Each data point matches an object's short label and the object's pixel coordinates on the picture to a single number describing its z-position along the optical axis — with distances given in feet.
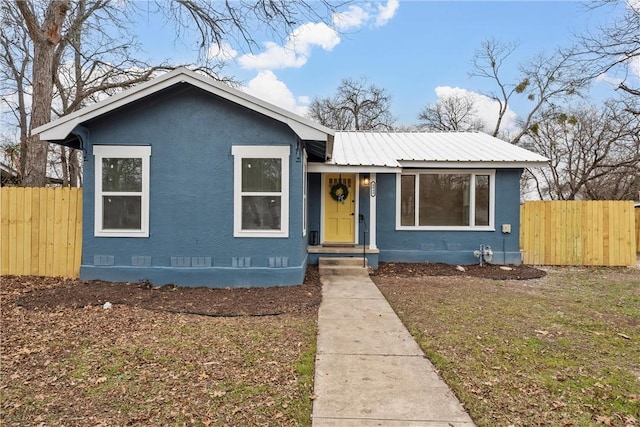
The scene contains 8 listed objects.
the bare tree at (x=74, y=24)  29.55
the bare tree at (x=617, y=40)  31.04
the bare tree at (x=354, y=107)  105.70
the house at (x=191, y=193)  23.59
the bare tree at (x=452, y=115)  100.63
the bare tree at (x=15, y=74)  38.93
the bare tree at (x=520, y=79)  79.61
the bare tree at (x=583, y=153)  71.46
